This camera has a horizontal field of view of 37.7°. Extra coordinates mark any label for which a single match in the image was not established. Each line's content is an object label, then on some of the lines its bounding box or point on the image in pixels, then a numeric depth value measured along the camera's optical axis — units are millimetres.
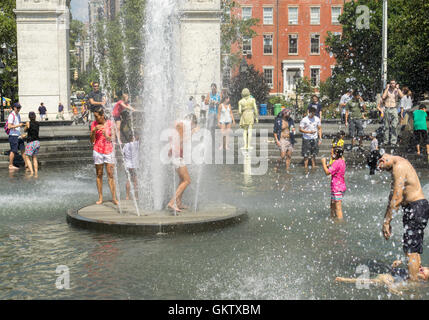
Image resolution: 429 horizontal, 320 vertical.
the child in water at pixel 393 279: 6571
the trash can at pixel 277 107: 39569
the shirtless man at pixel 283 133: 17656
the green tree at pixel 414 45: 25656
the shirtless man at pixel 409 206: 6754
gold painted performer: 18156
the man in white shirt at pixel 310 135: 16859
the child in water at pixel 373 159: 7043
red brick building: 72375
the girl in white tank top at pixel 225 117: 20484
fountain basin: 9148
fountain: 9312
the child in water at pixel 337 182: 10266
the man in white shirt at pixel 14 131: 17438
